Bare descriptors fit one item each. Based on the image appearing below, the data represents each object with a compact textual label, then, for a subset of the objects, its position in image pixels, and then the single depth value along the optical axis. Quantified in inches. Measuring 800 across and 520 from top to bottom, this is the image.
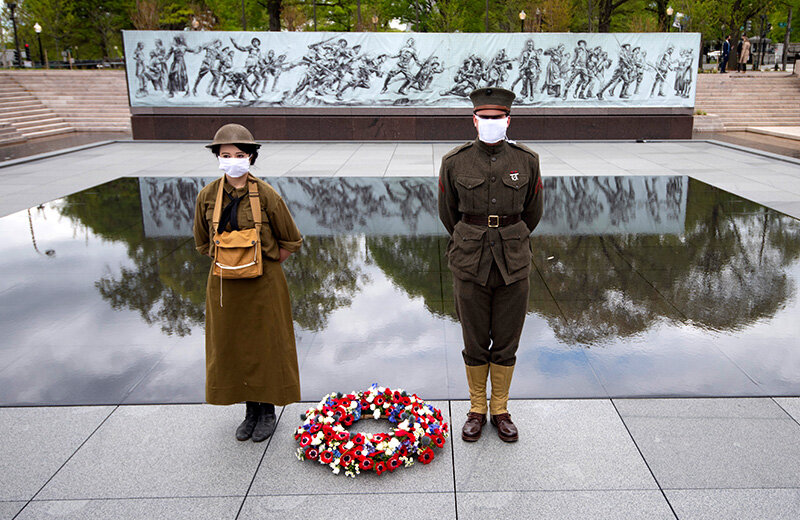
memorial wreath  143.9
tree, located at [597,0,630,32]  1403.8
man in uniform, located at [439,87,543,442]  147.0
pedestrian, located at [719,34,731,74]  1270.9
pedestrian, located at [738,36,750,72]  1284.4
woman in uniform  148.8
